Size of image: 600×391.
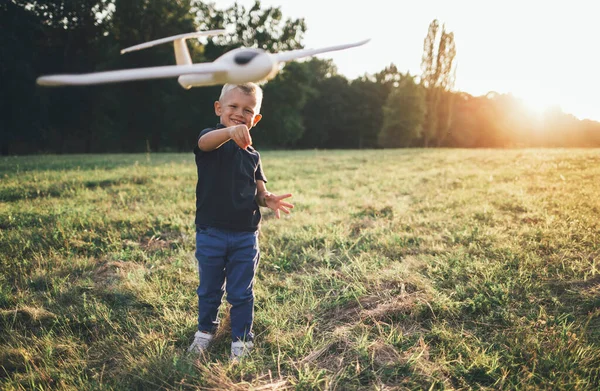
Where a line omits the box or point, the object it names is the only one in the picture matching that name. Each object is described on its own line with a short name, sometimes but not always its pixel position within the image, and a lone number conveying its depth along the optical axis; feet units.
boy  7.23
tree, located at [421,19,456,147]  123.65
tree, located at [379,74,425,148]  155.84
